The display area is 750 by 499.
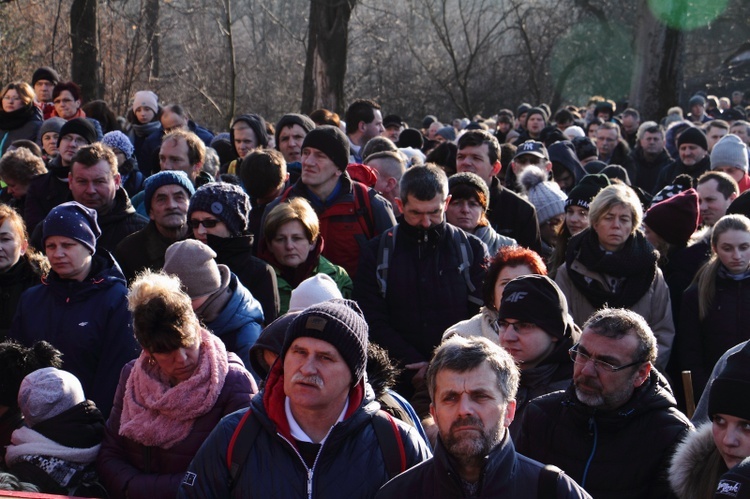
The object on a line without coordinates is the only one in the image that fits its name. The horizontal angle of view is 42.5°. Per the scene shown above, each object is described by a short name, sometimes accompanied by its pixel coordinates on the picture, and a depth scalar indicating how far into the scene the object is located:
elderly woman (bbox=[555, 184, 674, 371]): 5.98
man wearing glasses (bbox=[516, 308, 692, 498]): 3.83
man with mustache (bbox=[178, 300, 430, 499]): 3.31
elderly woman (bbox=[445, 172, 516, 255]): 6.54
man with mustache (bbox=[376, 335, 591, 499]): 3.06
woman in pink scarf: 3.89
